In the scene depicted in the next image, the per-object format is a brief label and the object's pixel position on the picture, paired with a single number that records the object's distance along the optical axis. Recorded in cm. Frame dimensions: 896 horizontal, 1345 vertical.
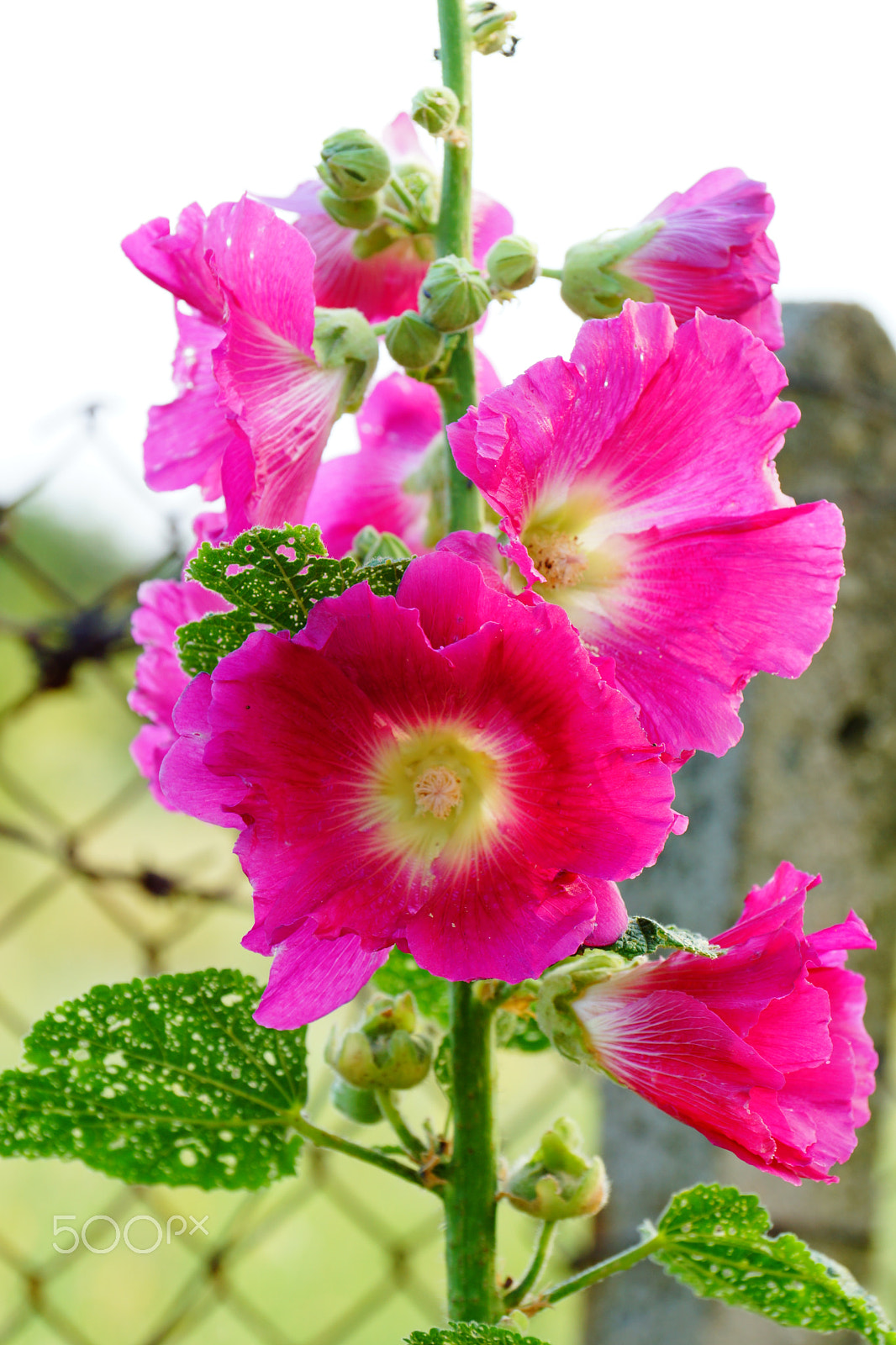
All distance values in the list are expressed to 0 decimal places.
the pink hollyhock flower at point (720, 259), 71
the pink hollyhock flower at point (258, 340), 67
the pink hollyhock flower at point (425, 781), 64
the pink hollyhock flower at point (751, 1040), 67
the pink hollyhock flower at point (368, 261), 74
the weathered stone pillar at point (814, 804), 115
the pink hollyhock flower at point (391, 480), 76
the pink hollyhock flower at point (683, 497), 66
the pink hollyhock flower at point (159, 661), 73
